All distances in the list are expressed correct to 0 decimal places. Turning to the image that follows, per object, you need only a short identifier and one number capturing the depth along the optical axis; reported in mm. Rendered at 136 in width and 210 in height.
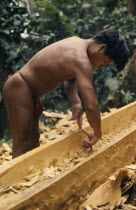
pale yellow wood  1593
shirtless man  2299
